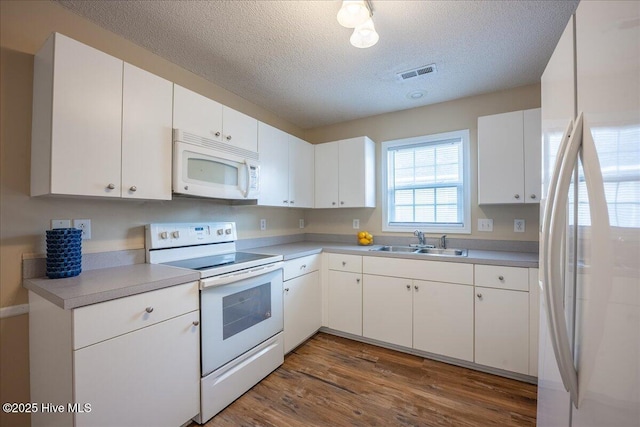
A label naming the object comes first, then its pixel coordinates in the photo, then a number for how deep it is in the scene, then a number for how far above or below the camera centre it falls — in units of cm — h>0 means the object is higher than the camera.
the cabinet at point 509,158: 219 +50
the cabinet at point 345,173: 296 +49
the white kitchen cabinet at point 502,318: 195 -75
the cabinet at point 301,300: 235 -78
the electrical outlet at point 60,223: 152 -3
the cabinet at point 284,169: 254 +50
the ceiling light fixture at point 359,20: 139 +106
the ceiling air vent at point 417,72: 217 +120
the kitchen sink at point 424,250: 255 -34
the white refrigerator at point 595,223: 53 -2
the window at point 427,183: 277 +36
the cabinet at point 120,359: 115 -68
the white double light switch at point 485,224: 261 -7
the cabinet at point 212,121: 182 +73
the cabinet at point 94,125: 132 +50
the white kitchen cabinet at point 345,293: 261 -76
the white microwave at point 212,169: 179 +36
